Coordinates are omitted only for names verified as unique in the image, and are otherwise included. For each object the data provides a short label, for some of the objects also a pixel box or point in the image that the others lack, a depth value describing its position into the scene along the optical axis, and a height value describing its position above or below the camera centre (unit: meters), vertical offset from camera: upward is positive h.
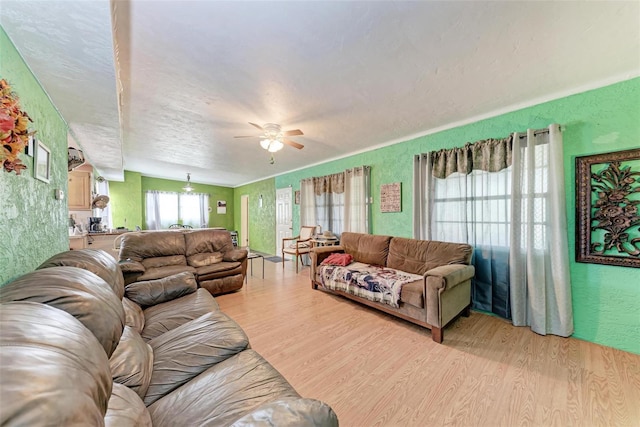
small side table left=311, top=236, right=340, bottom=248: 4.46 -0.49
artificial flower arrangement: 1.01 +0.42
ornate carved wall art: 1.91 +0.03
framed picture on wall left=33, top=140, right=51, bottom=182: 1.52 +0.40
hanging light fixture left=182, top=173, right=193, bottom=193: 6.77 +0.96
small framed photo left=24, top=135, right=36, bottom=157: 1.40 +0.45
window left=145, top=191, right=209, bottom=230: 6.98 +0.28
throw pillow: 3.36 -0.66
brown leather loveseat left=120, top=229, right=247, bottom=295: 3.18 -0.59
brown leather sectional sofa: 0.49 -0.60
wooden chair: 4.67 -0.56
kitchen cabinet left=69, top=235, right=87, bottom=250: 3.21 -0.33
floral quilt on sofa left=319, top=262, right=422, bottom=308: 2.50 -0.79
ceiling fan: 2.82 +1.02
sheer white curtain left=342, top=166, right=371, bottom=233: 4.03 +0.29
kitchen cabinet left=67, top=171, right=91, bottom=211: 3.67 +0.47
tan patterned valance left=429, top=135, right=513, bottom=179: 2.55 +0.69
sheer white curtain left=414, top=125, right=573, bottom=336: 2.20 -0.12
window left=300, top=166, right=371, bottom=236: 4.05 +0.30
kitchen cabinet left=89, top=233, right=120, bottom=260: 3.90 -0.40
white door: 6.02 +0.04
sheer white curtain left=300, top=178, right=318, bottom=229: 5.17 +0.30
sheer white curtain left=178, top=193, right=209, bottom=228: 7.55 +0.29
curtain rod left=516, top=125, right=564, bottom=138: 2.22 +0.83
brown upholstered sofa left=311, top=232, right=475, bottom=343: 2.15 -0.65
